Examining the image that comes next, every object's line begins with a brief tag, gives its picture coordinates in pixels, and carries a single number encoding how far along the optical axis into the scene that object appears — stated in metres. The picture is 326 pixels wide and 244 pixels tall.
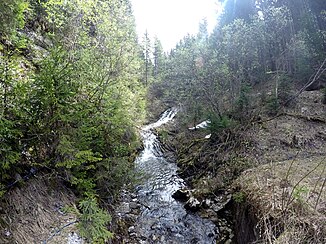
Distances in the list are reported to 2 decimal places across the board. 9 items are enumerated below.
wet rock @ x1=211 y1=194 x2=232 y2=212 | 6.79
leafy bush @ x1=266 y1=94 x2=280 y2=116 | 10.79
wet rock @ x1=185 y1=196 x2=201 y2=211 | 7.09
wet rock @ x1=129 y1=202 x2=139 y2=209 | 6.99
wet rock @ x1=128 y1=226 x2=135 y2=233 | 5.80
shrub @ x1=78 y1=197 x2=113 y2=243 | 3.65
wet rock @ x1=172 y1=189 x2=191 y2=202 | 7.77
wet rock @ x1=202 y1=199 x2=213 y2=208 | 7.11
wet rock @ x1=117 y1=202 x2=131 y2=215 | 6.37
